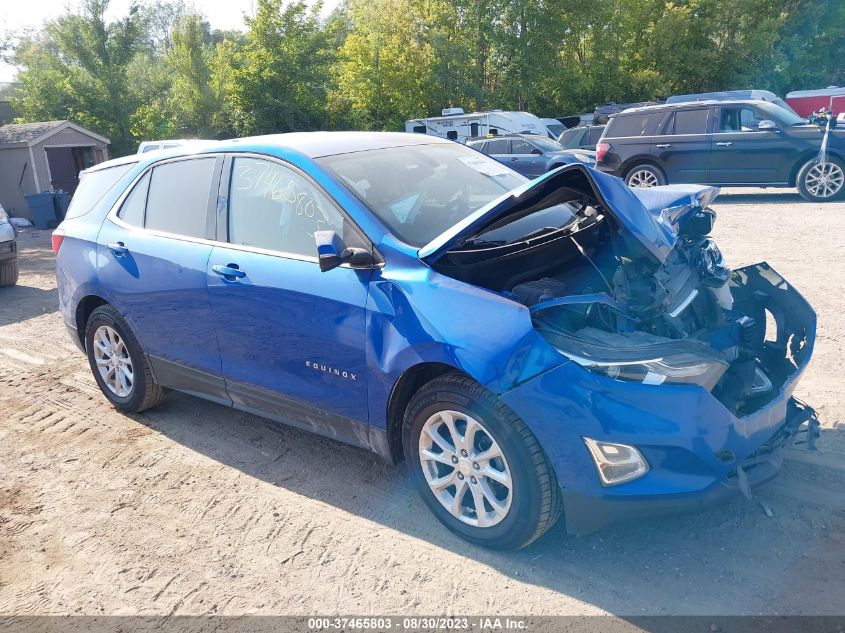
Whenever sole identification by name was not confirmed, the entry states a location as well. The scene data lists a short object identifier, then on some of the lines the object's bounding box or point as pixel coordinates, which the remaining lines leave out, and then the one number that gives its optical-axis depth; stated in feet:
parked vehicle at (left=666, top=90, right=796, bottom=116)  66.59
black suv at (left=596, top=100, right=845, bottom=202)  40.70
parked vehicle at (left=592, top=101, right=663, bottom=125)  78.12
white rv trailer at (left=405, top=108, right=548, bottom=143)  79.51
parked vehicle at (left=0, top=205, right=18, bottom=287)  32.89
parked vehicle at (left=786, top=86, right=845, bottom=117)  78.74
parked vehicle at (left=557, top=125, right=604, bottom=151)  63.93
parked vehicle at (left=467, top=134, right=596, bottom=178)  50.29
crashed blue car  9.21
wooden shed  69.51
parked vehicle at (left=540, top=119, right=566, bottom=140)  86.15
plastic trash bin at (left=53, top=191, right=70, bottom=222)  65.16
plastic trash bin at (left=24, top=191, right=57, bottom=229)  64.54
